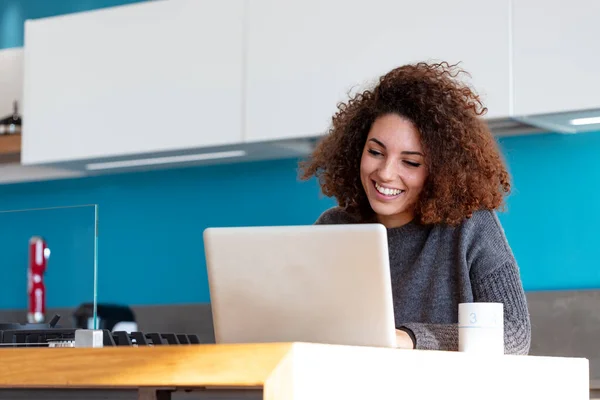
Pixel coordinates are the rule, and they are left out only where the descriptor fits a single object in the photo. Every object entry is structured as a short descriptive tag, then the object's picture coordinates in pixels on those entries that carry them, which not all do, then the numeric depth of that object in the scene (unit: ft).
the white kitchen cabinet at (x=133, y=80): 11.99
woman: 7.37
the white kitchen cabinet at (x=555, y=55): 9.72
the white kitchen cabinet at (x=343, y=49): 10.32
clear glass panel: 6.64
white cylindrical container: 5.61
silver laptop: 5.24
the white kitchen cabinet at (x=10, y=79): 14.74
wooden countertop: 4.29
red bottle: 6.89
